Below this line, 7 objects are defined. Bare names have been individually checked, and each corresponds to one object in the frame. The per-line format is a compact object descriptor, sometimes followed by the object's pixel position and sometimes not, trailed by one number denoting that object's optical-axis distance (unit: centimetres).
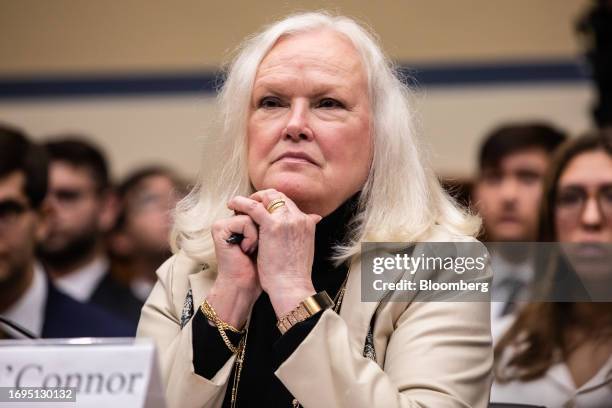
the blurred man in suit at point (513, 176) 802
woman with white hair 383
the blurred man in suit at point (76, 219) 969
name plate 333
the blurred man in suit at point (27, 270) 662
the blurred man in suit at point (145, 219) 1031
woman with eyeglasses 521
